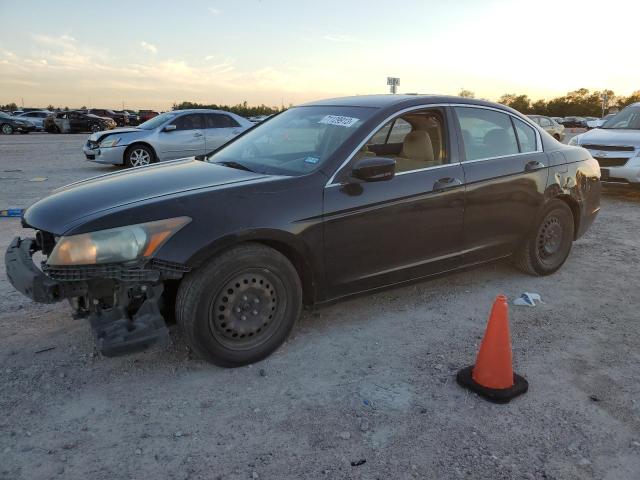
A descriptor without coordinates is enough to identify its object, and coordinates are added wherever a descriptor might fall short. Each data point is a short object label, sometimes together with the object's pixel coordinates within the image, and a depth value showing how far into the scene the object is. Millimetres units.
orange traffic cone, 3016
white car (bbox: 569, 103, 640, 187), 9047
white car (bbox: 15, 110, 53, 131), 32906
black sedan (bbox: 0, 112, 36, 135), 30297
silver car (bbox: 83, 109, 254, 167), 12219
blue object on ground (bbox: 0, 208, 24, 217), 7094
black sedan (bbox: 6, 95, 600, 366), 2949
